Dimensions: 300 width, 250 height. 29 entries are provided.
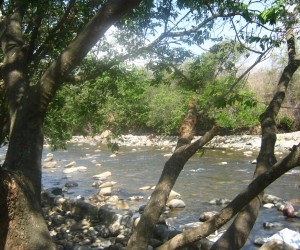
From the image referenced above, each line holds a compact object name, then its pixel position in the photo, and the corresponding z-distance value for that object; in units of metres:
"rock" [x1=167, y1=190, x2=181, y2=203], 10.27
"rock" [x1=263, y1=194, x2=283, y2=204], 9.39
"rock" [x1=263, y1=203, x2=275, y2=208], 9.07
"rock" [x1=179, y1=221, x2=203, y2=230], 7.54
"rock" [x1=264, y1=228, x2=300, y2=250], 5.94
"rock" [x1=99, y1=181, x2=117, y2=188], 12.38
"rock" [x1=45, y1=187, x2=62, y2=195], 11.34
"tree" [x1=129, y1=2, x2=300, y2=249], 1.97
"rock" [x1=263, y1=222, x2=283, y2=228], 7.57
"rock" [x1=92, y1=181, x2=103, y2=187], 12.70
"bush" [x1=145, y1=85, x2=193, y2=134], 26.73
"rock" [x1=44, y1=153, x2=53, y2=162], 18.34
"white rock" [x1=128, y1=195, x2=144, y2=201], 10.53
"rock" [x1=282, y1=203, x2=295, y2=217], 8.25
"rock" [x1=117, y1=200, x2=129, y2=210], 9.49
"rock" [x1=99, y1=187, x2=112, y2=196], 11.17
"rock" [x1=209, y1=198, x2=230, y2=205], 9.61
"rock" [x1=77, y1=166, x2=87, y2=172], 15.76
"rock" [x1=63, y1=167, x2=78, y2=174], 15.53
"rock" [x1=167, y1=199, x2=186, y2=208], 9.44
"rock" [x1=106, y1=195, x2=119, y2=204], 10.35
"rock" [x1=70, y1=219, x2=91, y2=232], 7.63
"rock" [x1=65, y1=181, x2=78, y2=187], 12.85
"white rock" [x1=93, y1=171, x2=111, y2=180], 13.85
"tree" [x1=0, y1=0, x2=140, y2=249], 2.39
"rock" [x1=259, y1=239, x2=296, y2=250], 5.87
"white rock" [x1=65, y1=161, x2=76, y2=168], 16.55
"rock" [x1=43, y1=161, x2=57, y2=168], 17.11
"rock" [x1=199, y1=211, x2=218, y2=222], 8.26
